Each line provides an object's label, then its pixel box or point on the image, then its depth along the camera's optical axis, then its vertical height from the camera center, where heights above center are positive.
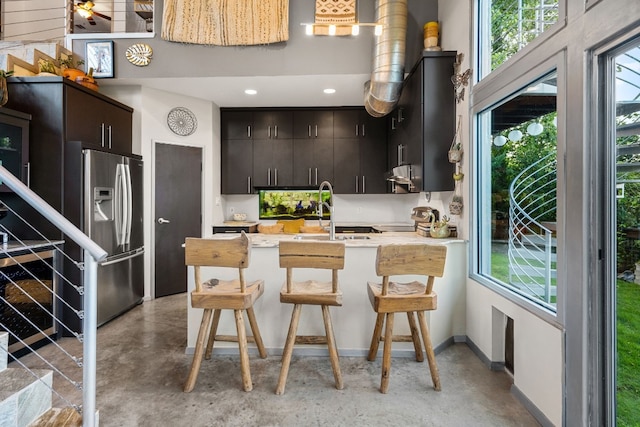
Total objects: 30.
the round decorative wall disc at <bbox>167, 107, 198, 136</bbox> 4.70 +1.25
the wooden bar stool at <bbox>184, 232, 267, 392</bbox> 2.17 -0.53
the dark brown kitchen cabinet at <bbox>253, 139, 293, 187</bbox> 5.46 +0.80
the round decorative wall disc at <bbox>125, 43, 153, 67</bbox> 4.02 +1.82
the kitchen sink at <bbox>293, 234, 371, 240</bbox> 3.40 -0.24
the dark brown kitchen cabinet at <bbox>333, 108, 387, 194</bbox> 5.43 +0.92
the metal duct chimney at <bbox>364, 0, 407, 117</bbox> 3.49 +1.61
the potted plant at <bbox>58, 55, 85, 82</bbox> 3.74 +1.57
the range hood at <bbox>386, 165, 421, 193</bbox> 3.43 +0.39
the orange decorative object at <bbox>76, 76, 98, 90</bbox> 3.76 +1.43
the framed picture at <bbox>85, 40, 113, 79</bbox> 4.04 +1.79
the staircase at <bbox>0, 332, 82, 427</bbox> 1.51 -0.86
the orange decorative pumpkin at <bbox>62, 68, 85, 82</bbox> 3.74 +1.49
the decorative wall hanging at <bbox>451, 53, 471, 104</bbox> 3.03 +1.18
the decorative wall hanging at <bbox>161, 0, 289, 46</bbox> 3.89 +2.13
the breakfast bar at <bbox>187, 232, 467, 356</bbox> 2.85 -0.82
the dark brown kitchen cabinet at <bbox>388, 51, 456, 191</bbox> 3.22 +0.86
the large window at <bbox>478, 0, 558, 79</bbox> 2.09 +1.28
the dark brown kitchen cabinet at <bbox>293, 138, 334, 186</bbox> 5.46 +0.83
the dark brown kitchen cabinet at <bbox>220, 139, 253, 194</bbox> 5.47 +0.77
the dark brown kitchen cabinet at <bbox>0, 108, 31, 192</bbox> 3.10 +0.60
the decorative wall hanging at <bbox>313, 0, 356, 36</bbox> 3.81 +2.20
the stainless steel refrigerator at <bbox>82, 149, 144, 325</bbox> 3.43 -0.11
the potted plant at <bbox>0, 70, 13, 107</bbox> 3.01 +1.06
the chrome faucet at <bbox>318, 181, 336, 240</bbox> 3.08 -0.13
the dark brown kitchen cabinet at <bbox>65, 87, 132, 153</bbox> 3.42 +0.97
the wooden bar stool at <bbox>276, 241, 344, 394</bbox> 2.24 -0.53
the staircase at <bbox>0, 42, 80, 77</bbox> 3.41 +1.66
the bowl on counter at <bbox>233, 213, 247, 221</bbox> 5.60 -0.07
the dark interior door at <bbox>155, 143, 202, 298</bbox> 4.59 +0.05
